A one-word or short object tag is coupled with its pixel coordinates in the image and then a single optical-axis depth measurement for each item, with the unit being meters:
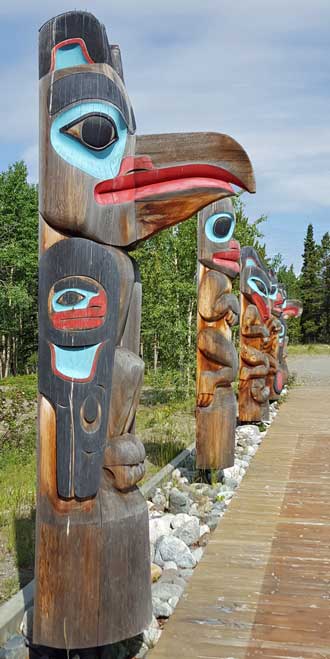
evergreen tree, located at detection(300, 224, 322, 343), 58.19
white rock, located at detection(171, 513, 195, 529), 5.31
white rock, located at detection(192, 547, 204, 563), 4.73
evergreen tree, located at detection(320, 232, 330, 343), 58.53
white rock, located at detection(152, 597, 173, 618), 3.79
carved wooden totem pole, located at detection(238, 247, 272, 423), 10.30
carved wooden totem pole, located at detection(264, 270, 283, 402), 12.67
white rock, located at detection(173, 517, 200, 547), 5.14
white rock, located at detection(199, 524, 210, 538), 5.40
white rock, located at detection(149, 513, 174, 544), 5.12
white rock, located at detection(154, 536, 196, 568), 4.59
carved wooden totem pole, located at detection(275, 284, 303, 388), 15.12
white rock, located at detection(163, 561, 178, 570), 4.52
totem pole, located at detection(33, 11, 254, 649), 2.87
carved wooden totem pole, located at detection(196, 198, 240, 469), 6.88
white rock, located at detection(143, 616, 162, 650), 3.43
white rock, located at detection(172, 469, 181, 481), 7.06
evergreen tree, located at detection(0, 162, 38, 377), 27.62
